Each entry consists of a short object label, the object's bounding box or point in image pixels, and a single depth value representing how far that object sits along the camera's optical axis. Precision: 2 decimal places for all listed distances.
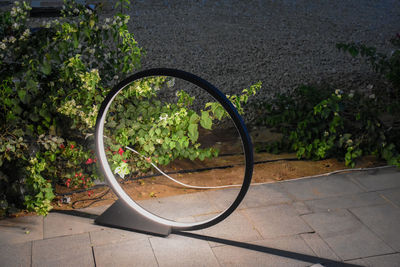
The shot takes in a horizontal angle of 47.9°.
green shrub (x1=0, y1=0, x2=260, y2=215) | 3.11
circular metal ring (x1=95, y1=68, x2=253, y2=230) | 2.47
